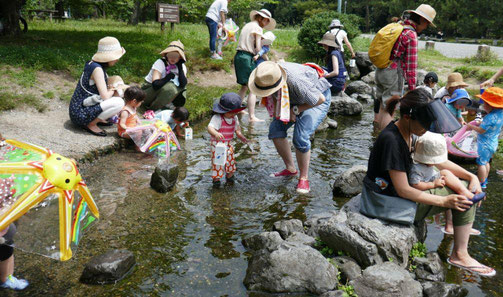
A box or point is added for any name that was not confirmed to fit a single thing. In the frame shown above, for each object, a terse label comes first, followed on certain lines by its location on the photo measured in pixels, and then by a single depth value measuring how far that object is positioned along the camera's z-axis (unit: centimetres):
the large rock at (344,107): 984
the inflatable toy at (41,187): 270
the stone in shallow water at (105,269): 331
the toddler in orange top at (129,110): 655
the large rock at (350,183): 526
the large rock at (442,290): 328
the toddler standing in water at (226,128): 519
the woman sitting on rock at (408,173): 349
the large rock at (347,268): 347
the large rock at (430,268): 358
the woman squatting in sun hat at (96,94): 639
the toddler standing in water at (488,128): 518
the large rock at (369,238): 357
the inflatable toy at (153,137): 641
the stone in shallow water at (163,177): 514
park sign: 1382
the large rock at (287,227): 415
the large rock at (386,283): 319
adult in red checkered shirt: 620
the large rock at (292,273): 333
